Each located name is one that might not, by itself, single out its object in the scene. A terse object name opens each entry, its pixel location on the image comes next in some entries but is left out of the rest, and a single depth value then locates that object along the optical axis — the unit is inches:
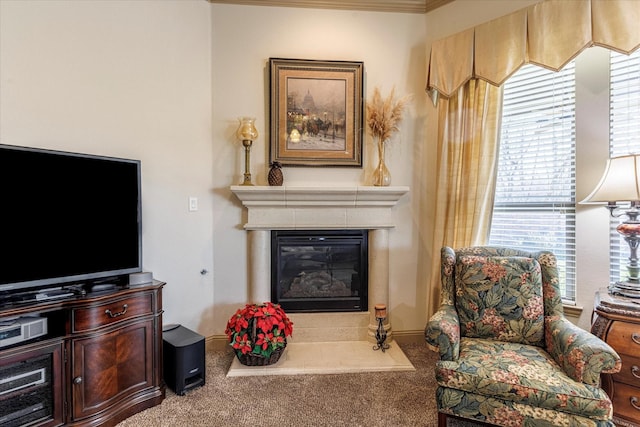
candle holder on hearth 103.5
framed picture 109.0
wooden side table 63.0
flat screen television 63.5
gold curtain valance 78.0
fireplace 105.0
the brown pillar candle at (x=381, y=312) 103.4
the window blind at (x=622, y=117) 80.1
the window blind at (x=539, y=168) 89.4
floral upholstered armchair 56.6
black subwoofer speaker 81.4
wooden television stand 60.2
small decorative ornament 104.0
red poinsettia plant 91.1
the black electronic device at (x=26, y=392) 58.8
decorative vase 108.2
